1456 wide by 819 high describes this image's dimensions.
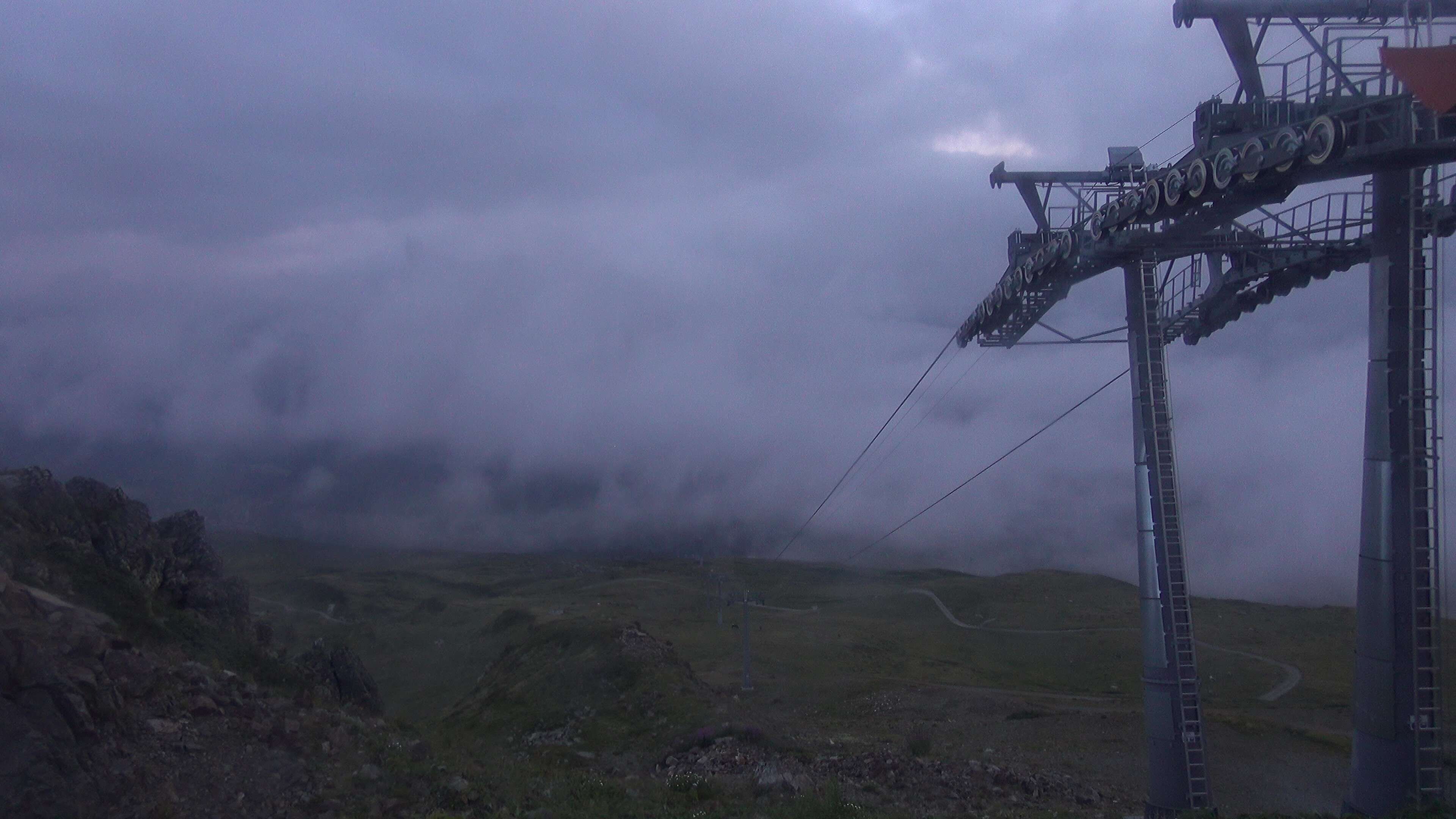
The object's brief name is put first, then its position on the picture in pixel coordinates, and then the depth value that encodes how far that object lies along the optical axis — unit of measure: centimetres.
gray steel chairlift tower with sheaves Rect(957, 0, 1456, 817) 1283
